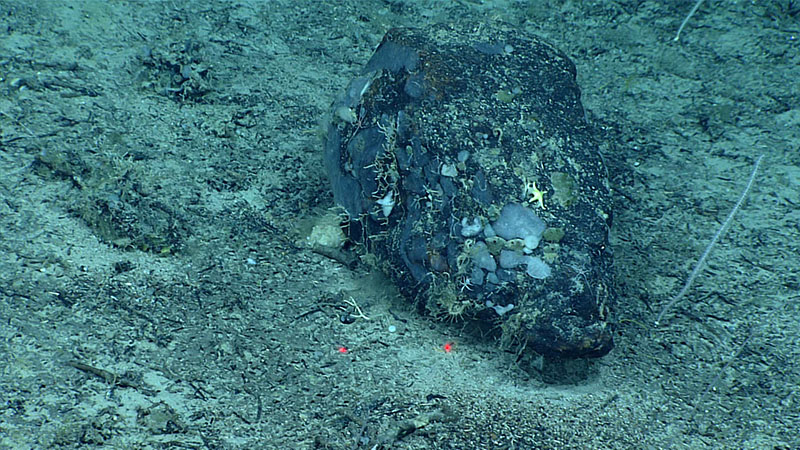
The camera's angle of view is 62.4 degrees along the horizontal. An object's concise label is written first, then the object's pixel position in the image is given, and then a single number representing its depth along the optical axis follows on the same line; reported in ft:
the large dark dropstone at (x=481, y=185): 7.72
